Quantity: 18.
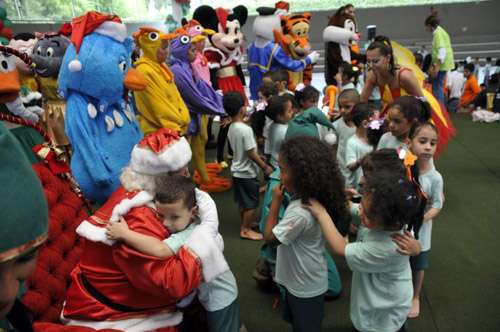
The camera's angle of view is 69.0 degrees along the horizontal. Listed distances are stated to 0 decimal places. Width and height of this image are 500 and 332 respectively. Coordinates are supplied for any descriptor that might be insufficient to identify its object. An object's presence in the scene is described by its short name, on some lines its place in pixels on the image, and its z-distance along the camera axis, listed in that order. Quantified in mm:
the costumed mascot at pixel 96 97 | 2133
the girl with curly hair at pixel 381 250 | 1324
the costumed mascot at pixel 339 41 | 5164
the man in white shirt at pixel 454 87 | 6871
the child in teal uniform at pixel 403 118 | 2131
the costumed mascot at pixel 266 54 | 4930
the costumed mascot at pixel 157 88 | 2816
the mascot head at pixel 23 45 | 3121
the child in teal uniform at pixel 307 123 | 2400
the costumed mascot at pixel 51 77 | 2738
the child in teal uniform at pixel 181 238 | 1239
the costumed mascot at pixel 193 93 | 3318
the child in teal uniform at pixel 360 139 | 2480
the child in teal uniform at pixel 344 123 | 2881
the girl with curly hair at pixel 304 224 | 1523
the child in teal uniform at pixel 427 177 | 1870
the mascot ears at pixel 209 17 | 4809
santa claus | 1256
